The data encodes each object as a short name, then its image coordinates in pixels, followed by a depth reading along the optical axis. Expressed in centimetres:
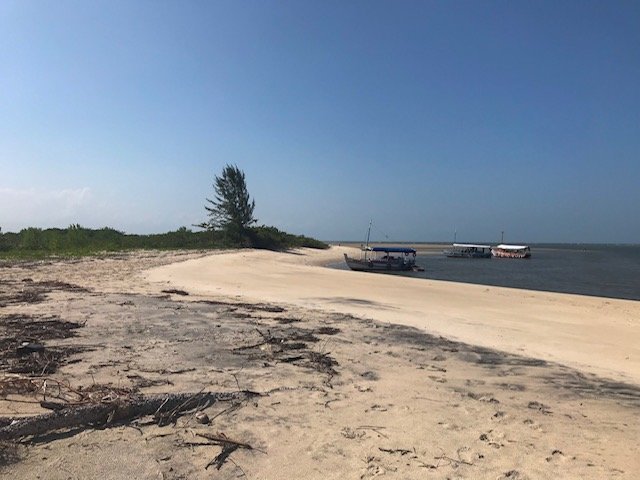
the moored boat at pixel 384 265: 4609
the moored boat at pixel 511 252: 8981
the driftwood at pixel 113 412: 420
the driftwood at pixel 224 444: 411
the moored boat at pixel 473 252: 9075
